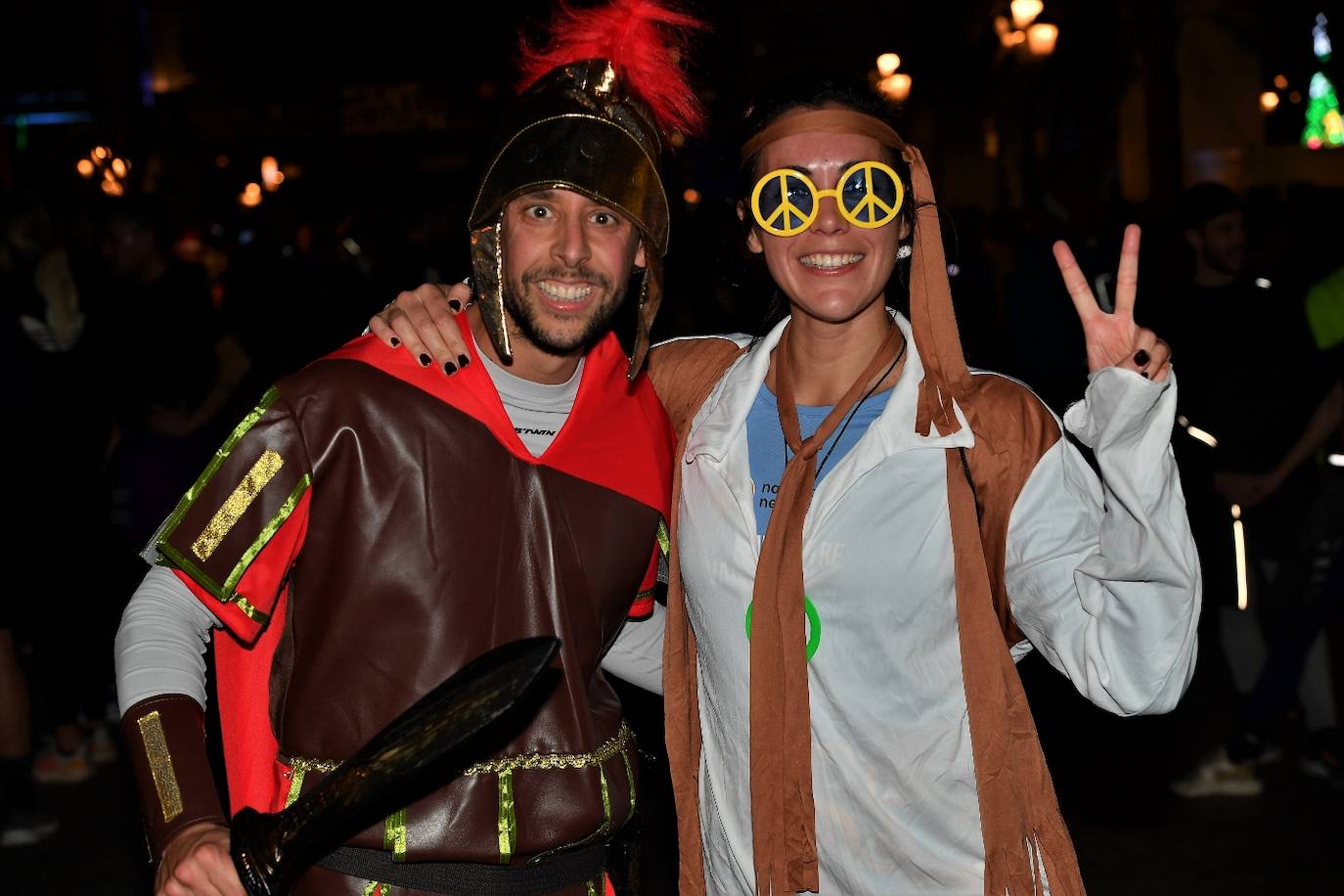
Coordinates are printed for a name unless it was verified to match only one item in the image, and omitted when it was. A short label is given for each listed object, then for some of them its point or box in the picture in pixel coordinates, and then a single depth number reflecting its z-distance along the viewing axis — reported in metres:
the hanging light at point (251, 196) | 22.33
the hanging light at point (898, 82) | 16.58
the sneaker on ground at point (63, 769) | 6.40
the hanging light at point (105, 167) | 13.38
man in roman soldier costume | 2.50
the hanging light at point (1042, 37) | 14.69
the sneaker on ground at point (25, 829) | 5.61
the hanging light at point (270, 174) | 24.97
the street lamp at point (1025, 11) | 14.41
